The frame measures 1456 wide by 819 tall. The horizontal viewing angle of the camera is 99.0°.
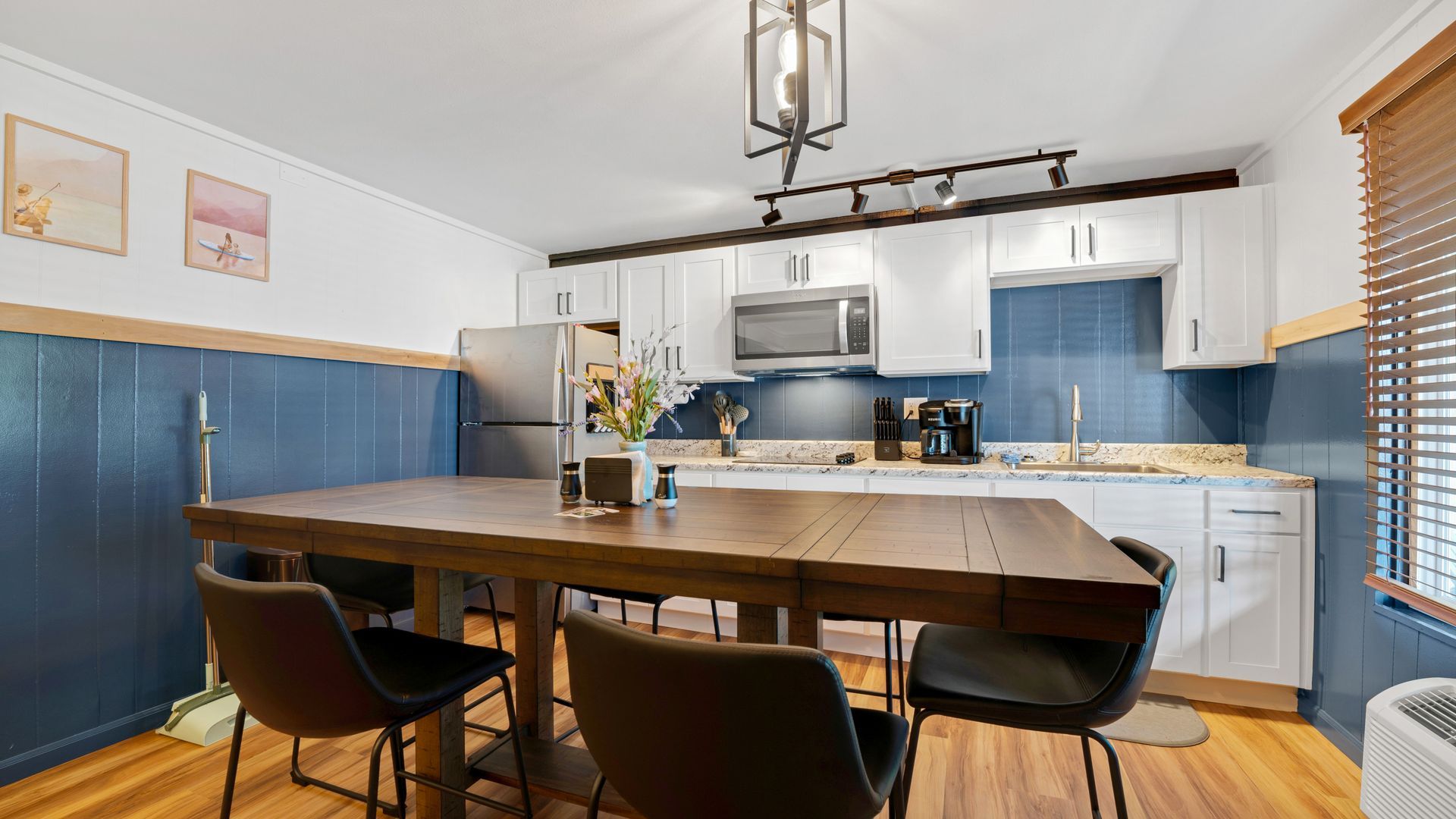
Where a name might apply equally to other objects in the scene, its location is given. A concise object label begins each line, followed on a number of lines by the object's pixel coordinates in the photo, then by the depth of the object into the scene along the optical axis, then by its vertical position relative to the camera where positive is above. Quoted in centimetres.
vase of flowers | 165 +2
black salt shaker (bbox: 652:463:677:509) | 167 -21
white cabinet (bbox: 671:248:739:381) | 371 +58
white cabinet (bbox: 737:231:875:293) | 341 +84
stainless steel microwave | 332 +44
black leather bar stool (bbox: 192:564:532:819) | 112 -49
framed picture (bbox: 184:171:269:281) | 250 +75
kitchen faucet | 316 -18
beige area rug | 224 -118
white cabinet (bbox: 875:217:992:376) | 319 +59
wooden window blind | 166 +21
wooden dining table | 96 -27
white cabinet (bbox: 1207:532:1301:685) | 241 -77
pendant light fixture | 124 +71
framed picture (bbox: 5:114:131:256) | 203 +75
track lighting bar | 277 +114
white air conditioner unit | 139 -80
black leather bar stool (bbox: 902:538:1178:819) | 118 -57
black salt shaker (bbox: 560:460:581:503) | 176 -21
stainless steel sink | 306 -28
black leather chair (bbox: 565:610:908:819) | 76 -41
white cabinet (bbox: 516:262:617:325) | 401 +76
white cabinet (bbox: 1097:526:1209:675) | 252 -81
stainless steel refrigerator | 346 +4
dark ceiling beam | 304 +111
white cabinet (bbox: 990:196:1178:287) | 289 +83
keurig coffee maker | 320 -11
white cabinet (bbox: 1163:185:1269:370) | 272 +59
